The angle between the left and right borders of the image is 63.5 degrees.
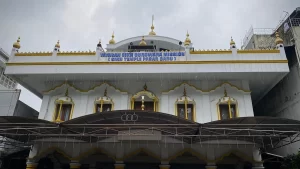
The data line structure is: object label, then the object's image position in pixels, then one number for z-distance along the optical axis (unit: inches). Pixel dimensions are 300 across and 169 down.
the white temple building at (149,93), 382.9
